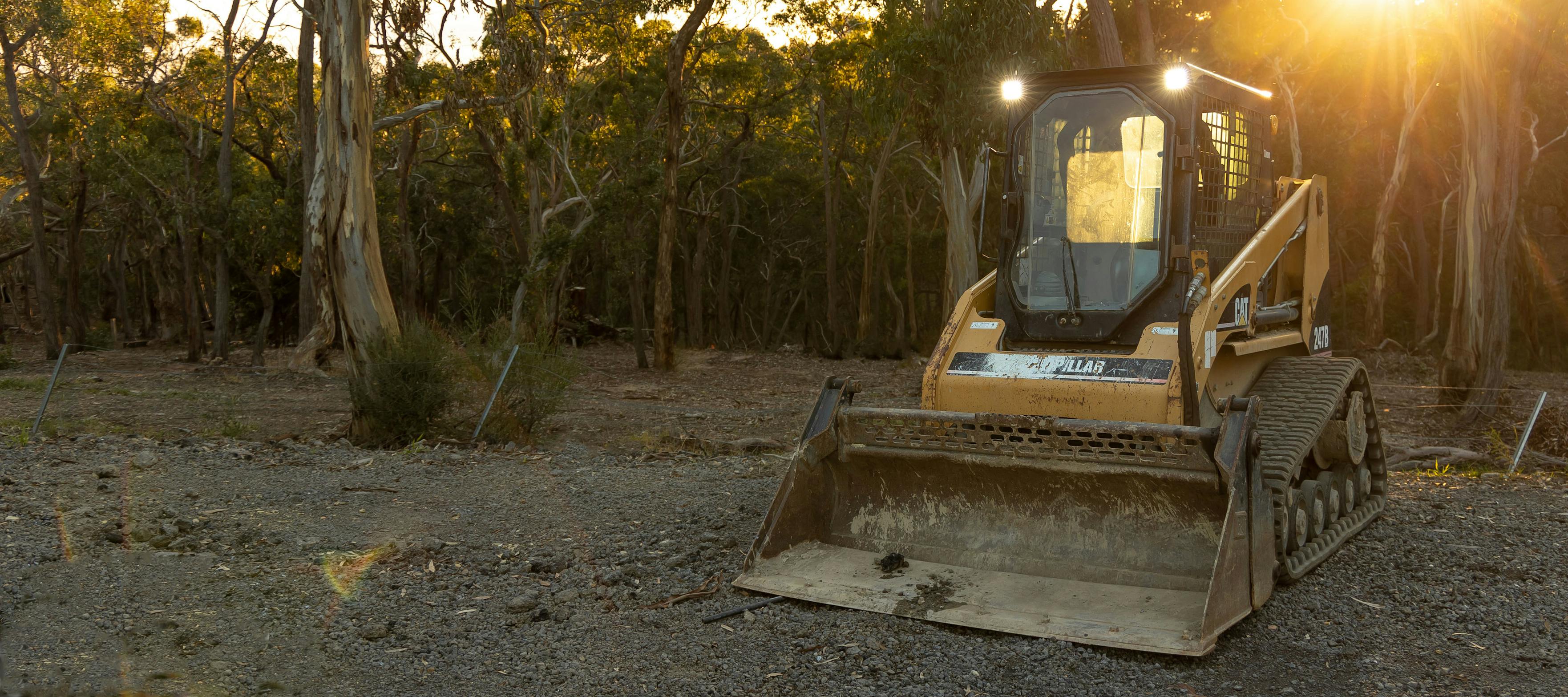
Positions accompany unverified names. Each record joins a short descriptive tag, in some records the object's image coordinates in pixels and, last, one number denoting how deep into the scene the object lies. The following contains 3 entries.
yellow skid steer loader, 5.75
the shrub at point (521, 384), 12.52
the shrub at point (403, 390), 12.12
